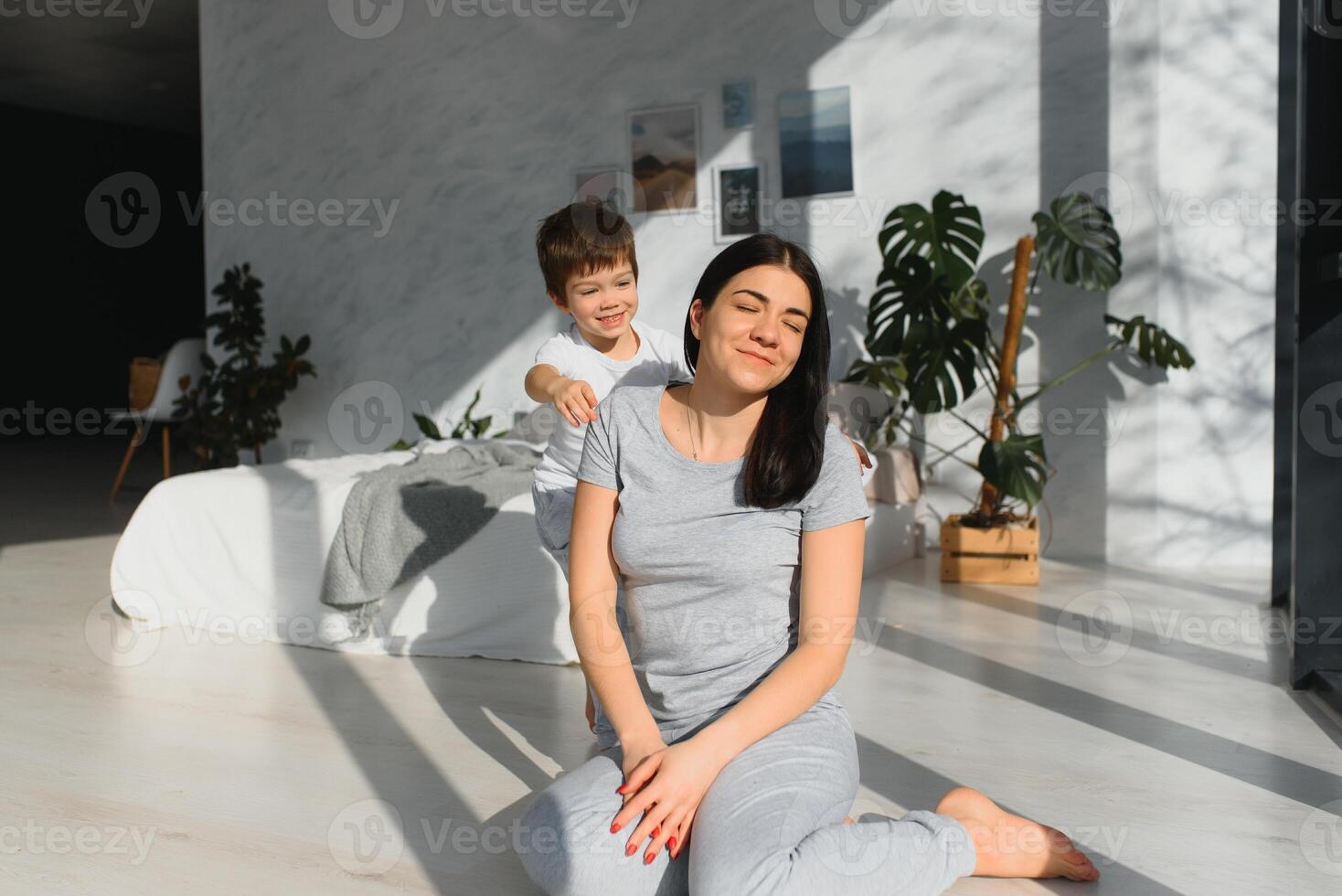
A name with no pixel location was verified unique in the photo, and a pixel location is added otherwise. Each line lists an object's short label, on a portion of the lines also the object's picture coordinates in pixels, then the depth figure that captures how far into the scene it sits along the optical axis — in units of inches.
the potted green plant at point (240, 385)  241.0
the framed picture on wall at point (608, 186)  215.0
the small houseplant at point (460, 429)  209.6
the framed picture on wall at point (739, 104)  203.3
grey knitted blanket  133.0
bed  129.7
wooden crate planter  167.9
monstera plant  163.2
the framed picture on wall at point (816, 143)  197.2
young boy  88.8
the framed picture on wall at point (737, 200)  204.4
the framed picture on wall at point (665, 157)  208.4
